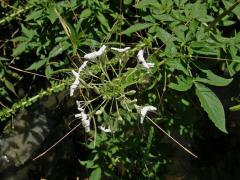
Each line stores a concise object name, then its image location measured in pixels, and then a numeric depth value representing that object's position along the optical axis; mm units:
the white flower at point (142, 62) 352
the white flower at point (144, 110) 343
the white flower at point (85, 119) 351
